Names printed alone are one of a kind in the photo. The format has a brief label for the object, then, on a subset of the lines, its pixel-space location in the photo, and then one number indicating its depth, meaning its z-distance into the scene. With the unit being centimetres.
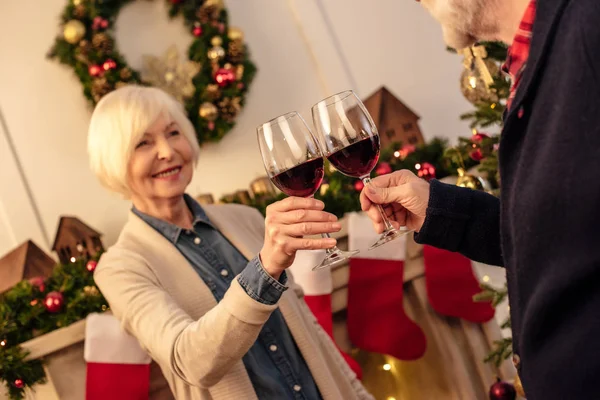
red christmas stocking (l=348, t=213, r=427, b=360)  230
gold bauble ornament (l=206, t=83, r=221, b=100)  298
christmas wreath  280
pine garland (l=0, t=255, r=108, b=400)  182
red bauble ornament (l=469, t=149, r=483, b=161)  219
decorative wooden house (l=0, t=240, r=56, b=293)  226
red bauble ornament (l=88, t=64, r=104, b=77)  278
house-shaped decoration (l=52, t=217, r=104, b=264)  245
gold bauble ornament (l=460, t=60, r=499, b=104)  210
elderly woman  123
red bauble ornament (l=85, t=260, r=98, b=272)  207
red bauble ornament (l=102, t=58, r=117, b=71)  280
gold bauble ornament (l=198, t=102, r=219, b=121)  293
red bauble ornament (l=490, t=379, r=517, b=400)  232
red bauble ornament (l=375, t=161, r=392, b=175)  247
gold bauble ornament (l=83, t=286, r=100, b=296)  198
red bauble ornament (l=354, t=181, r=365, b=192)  252
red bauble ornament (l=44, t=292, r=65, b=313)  194
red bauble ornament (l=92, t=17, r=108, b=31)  285
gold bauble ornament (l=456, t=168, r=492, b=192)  209
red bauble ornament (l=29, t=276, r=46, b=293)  197
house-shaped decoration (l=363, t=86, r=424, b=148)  301
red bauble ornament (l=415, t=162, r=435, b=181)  253
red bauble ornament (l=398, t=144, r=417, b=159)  266
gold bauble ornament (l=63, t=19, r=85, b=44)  276
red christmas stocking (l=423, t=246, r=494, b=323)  244
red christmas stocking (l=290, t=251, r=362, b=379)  210
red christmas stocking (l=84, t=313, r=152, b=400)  180
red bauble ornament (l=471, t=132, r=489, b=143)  217
